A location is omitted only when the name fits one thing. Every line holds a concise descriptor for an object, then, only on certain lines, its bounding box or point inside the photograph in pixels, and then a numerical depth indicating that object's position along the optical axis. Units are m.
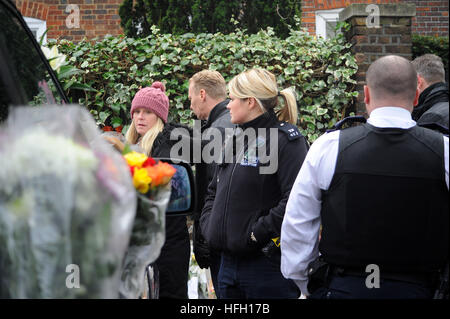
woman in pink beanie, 7.78
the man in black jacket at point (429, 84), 8.88
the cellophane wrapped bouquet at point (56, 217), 2.31
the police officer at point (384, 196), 4.65
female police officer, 6.40
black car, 3.42
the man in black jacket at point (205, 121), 8.05
